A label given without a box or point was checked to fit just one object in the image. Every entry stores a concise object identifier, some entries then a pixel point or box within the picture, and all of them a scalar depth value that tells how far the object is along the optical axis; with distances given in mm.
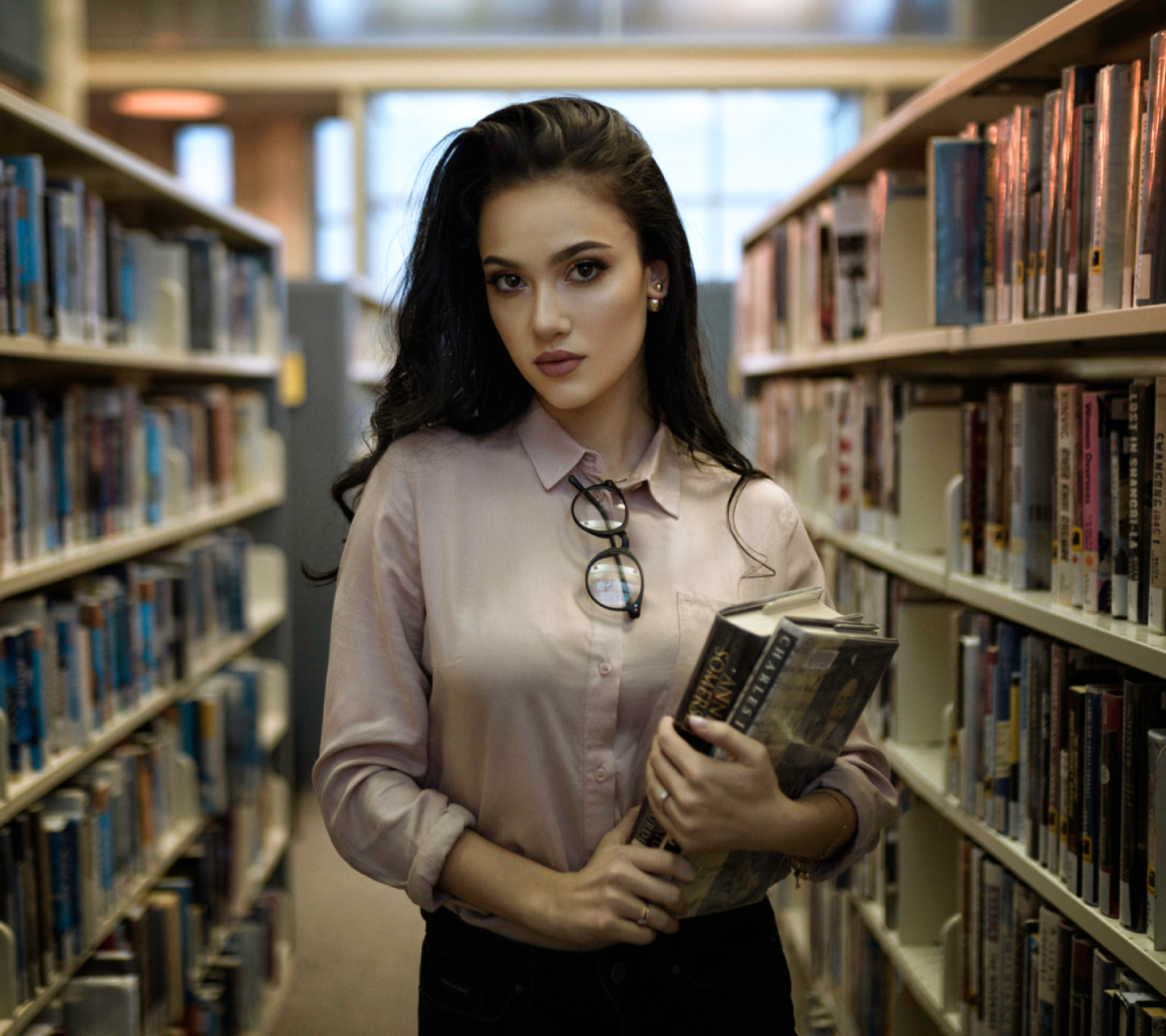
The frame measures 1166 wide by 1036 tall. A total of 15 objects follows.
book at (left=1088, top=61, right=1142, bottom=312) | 1166
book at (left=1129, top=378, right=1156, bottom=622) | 1171
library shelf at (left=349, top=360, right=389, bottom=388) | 4566
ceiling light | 6172
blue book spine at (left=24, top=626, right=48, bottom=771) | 1692
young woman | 1118
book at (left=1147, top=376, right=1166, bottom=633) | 1140
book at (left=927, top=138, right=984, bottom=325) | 1576
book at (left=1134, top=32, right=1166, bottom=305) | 1085
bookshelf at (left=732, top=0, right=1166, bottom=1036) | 1186
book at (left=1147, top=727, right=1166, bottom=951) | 1120
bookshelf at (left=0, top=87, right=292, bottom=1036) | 1688
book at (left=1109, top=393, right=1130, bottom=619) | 1230
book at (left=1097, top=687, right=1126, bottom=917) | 1221
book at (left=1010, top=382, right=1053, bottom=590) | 1461
